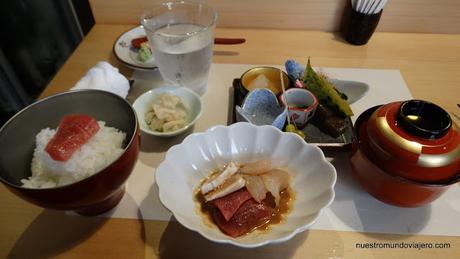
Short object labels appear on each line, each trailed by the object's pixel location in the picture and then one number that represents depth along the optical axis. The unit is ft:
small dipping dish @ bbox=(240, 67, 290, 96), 3.00
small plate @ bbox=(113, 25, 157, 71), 3.41
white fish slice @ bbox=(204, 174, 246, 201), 2.08
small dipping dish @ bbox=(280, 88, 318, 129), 2.70
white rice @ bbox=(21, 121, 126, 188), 1.94
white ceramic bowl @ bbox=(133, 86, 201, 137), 2.78
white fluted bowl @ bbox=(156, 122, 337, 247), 1.88
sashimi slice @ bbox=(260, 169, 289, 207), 2.15
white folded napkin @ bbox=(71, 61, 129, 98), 2.89
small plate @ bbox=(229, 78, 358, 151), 2.54
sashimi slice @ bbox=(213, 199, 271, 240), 1.95
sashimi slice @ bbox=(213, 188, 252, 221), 1.99
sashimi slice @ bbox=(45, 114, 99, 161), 1.93
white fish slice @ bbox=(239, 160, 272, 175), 2.27
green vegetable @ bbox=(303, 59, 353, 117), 2.77
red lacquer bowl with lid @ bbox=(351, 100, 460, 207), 1.91
